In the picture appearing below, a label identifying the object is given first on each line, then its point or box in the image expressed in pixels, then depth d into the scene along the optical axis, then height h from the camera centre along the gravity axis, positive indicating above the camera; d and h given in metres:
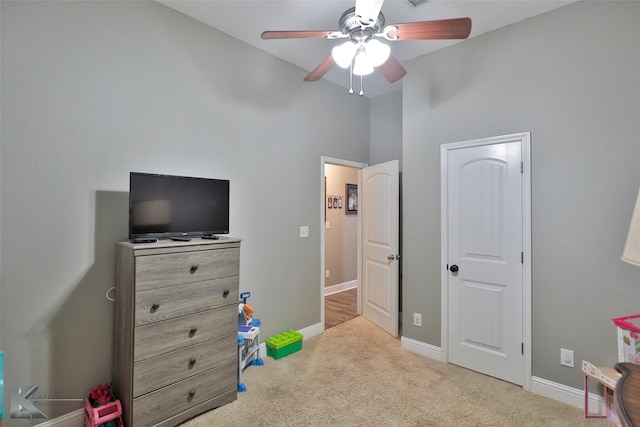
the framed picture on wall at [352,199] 5.66 +0.34
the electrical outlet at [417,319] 3.13 -1.03
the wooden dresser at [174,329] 1.85 -0.74
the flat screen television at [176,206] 2.02 +0.07
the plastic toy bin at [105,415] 1.82 -1.20
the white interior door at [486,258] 2.56 -0.35
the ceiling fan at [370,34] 1.73 +1.10
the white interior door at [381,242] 3.57 -0.30
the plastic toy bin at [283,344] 2.96 -1.24
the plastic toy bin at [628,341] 1.86 -0.74
